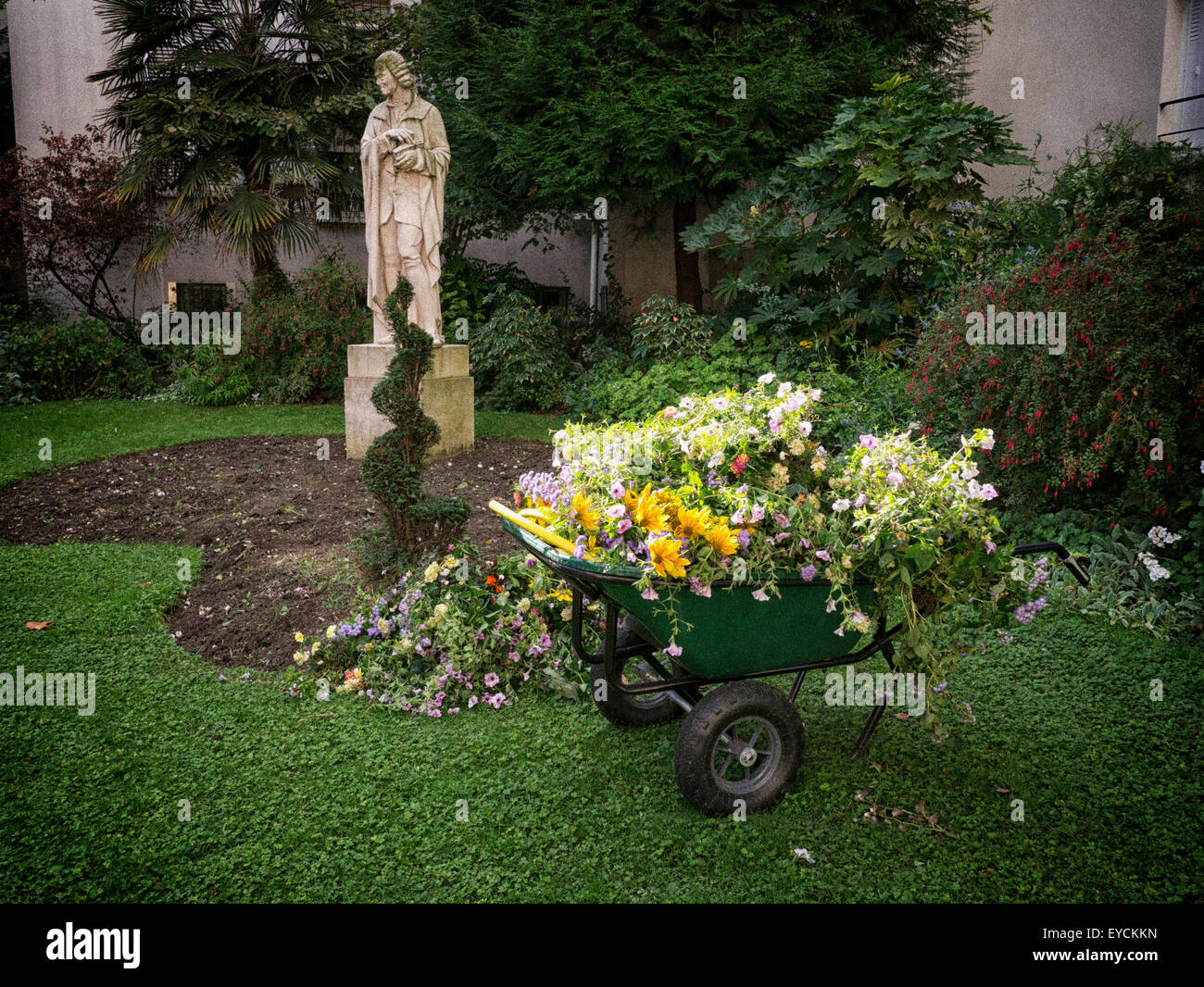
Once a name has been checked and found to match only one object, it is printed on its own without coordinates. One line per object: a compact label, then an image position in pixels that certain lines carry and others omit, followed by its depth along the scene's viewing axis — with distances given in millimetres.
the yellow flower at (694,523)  2521
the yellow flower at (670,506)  2588
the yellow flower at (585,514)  2664
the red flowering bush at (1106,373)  4281
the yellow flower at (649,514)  2521
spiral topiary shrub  4254
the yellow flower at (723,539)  2500
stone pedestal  7797
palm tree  11016
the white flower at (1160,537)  4430
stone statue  7680
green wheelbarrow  2643
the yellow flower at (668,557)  2445
